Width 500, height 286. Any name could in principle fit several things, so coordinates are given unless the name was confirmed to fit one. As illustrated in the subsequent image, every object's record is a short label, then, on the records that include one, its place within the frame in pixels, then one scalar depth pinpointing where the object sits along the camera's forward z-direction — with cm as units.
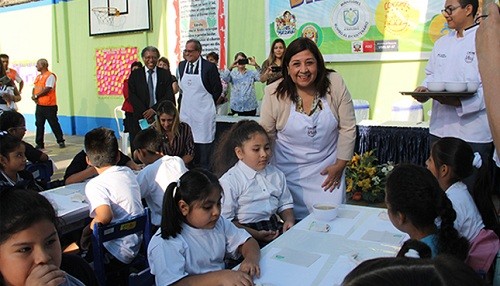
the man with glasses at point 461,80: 253
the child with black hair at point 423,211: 160
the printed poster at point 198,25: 757
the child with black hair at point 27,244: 116
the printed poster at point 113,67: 888
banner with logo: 572
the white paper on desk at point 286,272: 149
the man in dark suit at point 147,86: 550
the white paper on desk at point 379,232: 185
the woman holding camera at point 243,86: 638
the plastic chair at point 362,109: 618
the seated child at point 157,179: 278
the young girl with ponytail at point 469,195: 167
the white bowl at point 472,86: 248
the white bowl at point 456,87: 247
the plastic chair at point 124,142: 694
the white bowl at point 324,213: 206
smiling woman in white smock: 231
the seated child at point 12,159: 273
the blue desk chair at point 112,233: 212
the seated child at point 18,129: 378
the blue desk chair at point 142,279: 166
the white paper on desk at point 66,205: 247
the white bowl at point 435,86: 254
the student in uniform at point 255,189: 224
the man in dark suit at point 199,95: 531
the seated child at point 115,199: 234
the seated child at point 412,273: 53
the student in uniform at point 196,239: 157
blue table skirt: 470
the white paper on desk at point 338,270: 149
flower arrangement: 461
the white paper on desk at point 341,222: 197
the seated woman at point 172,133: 368
